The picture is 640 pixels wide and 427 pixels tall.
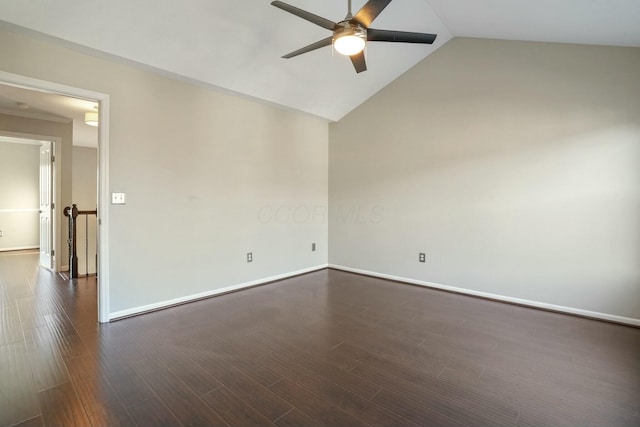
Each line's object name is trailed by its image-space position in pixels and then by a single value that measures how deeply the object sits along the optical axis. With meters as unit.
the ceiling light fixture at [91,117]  4.46
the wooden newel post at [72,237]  4.68
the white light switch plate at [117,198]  2.94
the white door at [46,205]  5.27
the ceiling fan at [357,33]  2.11
